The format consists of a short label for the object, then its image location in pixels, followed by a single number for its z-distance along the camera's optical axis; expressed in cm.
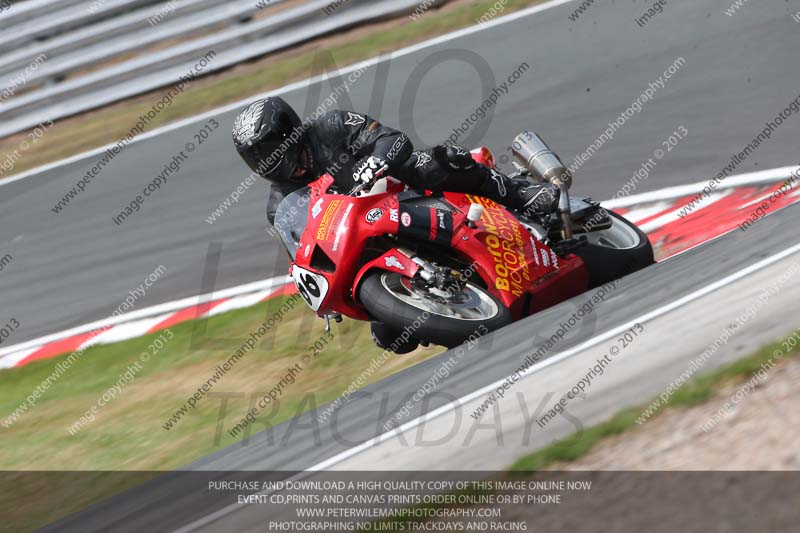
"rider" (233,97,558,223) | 1027
